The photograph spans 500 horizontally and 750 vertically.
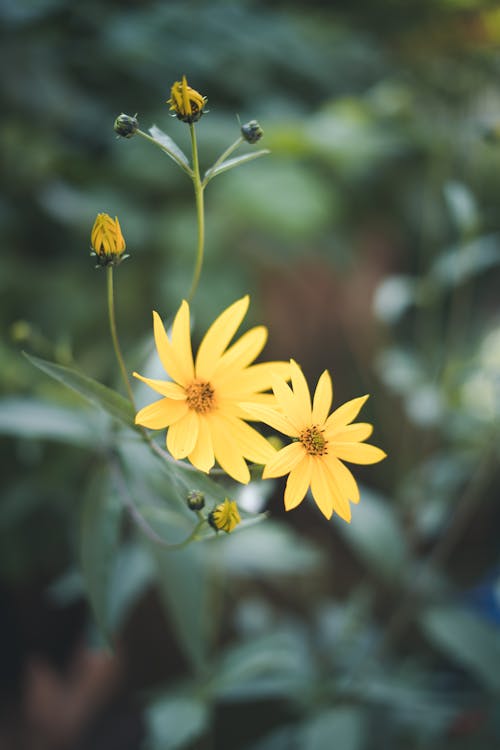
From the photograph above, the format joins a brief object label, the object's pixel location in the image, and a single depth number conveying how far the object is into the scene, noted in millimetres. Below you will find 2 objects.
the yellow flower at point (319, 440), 328
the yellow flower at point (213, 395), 342
